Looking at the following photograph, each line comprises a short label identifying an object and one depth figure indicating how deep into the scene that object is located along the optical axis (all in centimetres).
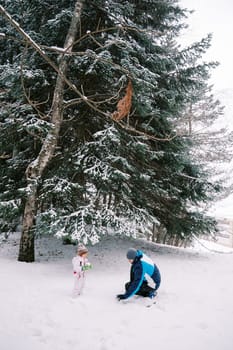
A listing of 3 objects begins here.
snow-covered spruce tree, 619
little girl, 419
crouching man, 386
